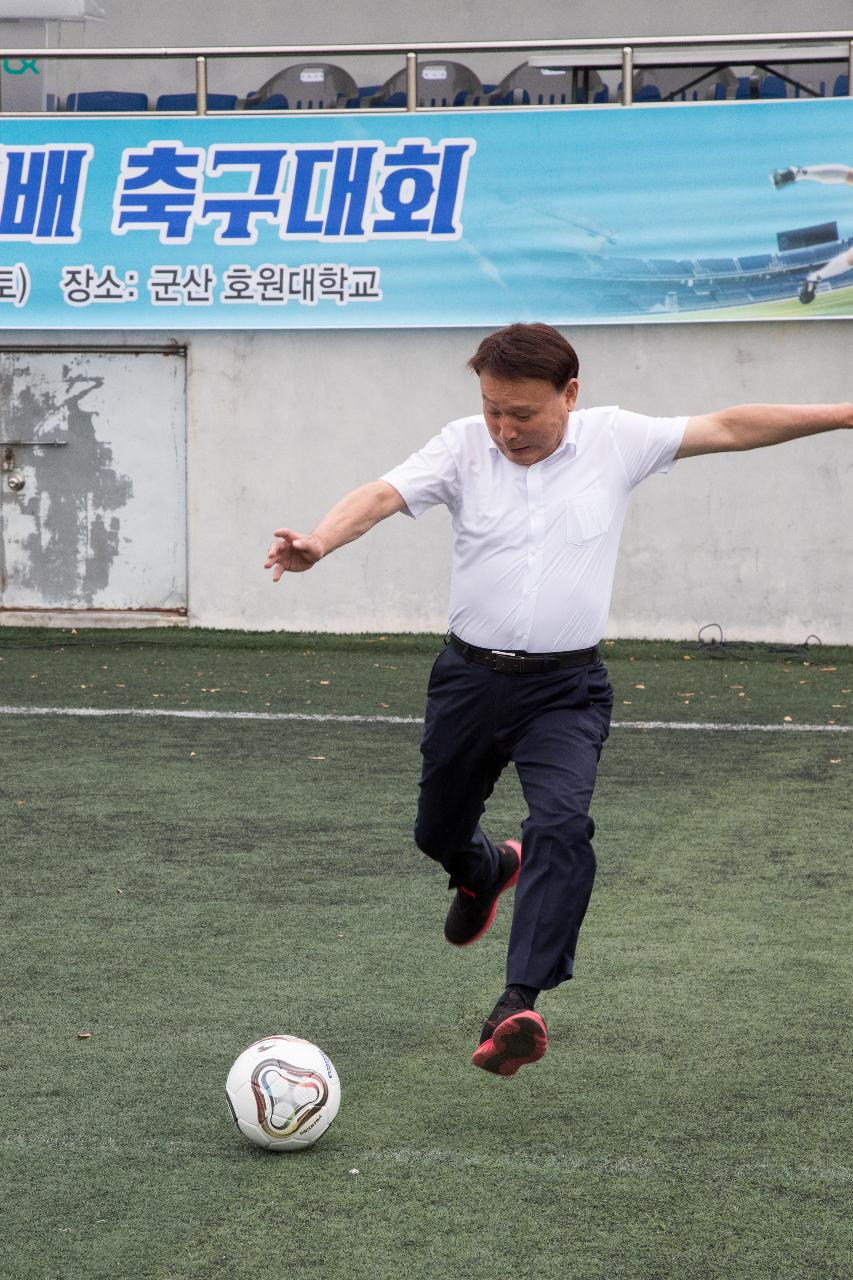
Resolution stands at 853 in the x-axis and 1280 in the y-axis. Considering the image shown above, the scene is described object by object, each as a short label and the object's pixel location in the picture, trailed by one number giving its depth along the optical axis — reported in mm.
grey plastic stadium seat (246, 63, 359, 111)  15594
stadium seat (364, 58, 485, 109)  15383
